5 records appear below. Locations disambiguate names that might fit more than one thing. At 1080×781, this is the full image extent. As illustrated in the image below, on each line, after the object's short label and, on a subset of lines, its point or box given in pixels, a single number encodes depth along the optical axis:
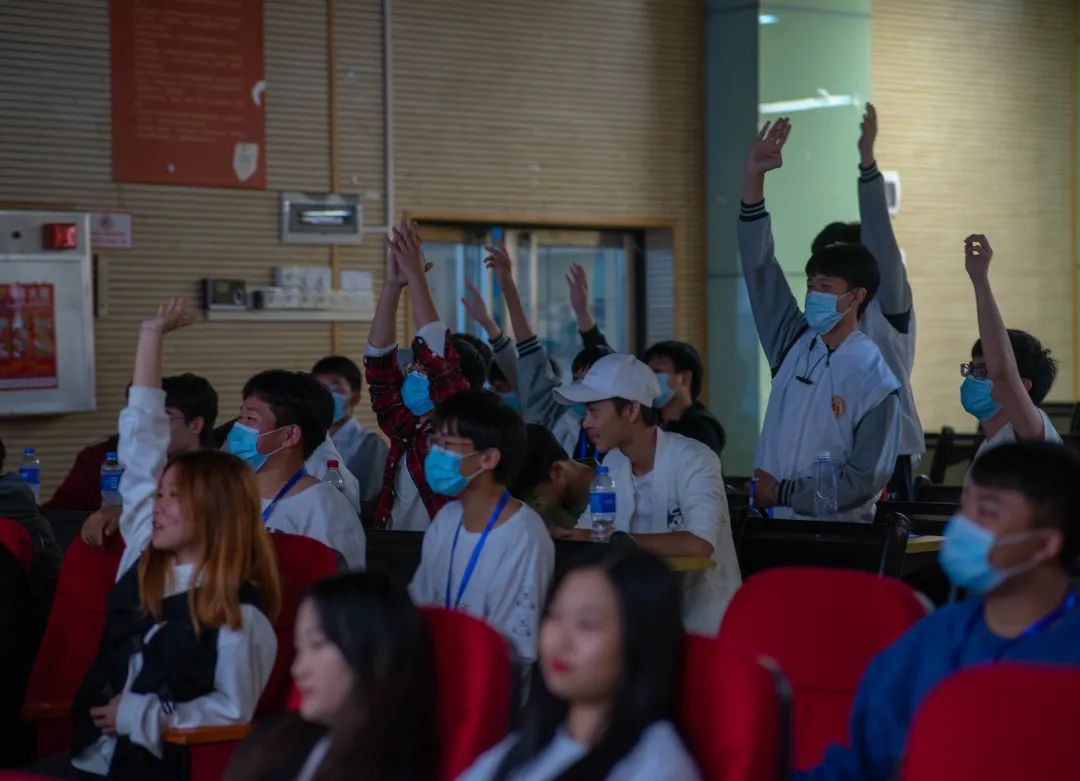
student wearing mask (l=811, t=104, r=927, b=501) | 6.13
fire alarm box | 7.80
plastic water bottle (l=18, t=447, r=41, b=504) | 7.30
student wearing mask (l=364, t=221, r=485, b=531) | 5.27
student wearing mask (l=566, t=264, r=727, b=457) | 6.53
